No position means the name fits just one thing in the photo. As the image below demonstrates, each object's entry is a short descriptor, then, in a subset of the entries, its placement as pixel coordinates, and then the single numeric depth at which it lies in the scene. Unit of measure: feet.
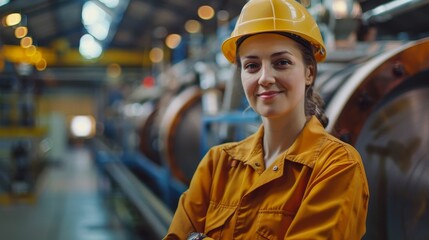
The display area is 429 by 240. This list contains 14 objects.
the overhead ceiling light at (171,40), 37.70
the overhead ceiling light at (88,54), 65.92
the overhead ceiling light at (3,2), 14.38
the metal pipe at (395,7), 7.13
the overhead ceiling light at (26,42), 31.53
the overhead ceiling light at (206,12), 36.04
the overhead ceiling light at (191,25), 43.98
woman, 3.84
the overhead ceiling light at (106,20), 49.79
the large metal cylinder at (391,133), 5.73
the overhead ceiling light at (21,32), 25.47
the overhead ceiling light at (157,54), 41.91
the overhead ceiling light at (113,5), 46.68
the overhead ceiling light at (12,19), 16.36
